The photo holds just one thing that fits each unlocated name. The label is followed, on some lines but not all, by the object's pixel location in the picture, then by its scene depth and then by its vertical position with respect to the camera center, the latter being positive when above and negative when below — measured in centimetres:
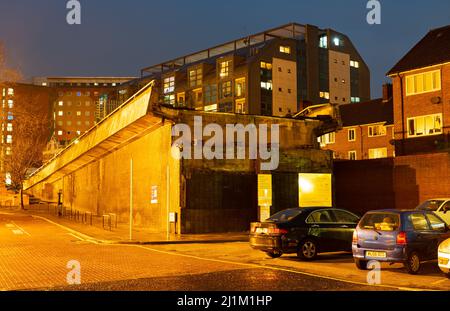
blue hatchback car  1244 -120
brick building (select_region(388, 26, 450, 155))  3734 +690
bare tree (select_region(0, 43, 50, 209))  3919 +574
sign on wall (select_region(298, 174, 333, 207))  2778 -4
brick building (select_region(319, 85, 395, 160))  5534 +640
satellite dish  3728 +638
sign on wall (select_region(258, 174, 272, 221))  2225 -19
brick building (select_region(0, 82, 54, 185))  13862 +2729
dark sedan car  1528 -129
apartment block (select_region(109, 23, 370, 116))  7356 +1747
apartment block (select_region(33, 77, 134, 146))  15312 +2390
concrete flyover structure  2567 +99
